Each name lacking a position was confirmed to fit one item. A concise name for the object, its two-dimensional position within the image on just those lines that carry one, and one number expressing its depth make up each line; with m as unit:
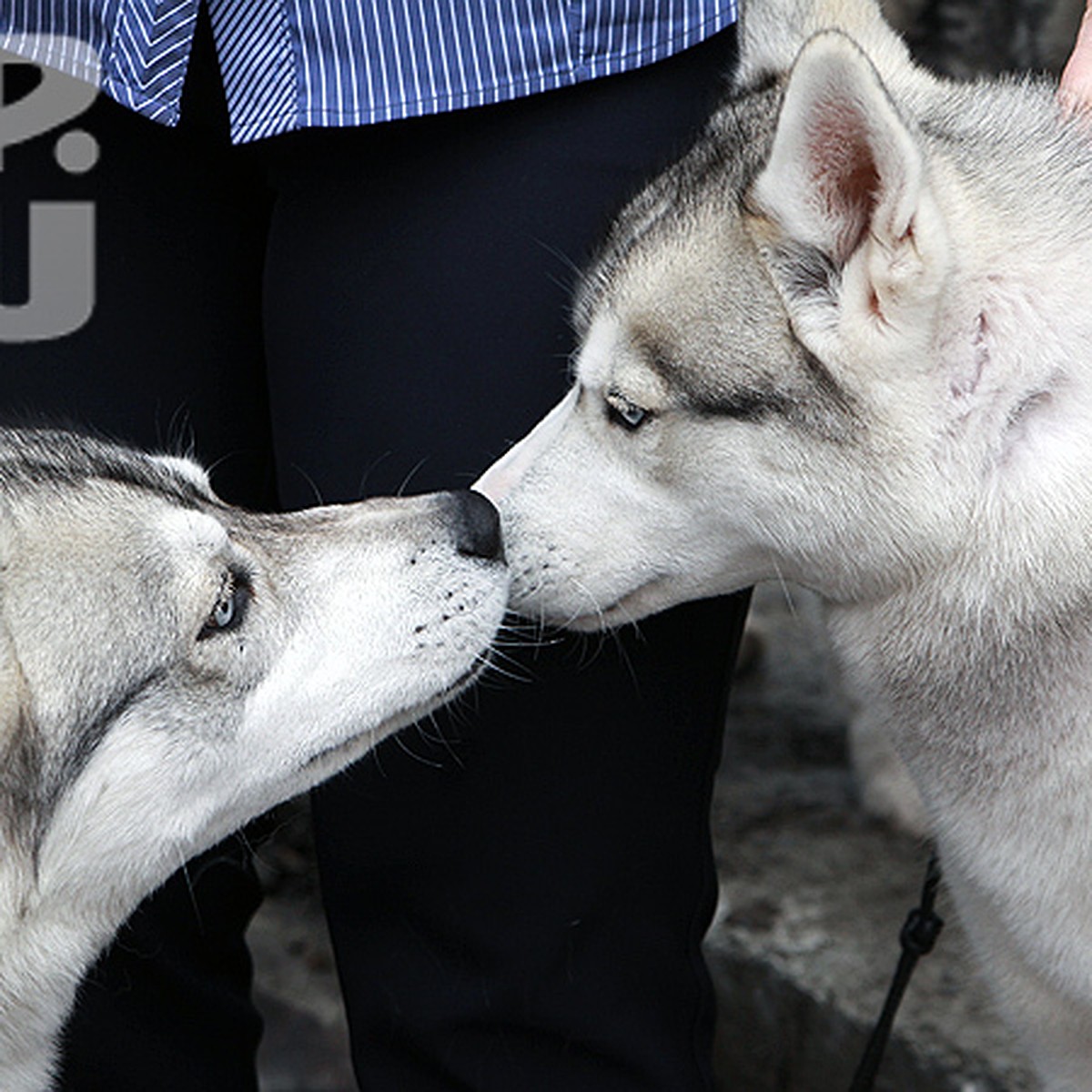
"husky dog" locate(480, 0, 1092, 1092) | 2.05
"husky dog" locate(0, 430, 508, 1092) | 2.09
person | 2.15
